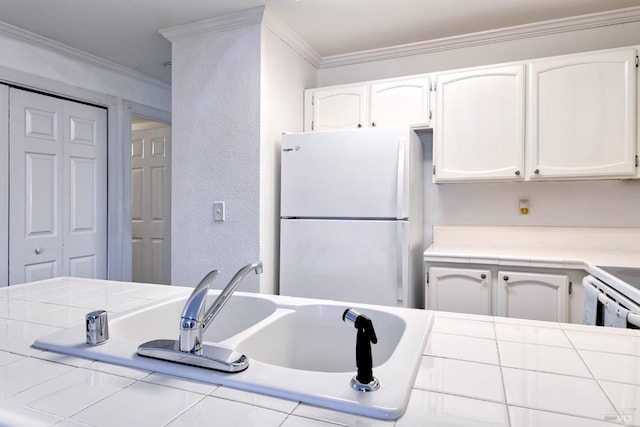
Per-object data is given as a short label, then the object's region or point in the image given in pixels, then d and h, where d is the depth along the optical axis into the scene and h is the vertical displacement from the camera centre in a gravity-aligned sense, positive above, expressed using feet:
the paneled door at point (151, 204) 13.32 +0.16
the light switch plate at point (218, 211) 8.29 -0.04
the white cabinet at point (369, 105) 8.54 +2.39
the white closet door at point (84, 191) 10.00 +0.46
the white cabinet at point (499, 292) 6.73 -1.46
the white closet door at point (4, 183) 8.55 +0.53
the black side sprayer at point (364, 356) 2.06 -0.77
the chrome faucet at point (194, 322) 2.40 -0.69
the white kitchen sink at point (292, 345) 2.04 -0.96
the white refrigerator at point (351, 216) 7.39 -0.11
